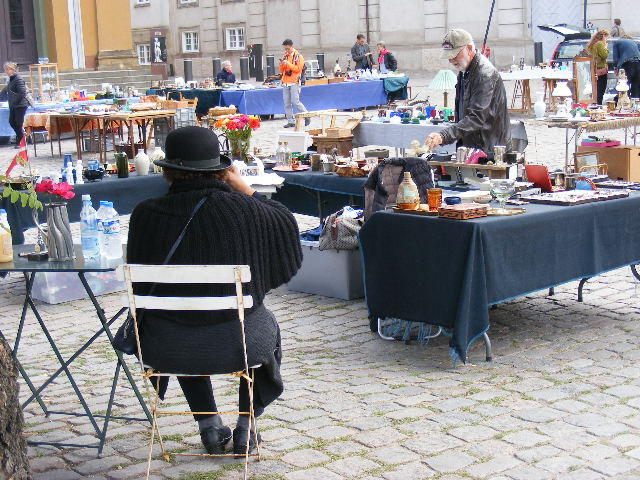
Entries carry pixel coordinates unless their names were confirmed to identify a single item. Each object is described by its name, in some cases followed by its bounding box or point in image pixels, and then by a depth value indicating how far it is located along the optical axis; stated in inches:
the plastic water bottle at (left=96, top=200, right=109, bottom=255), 203.9
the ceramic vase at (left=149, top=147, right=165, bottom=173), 340.5
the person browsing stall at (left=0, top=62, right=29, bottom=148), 676.7
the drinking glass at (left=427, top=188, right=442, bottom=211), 237.3
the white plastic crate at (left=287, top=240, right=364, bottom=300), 293.7
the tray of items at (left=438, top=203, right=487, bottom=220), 225.9
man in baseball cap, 300.0
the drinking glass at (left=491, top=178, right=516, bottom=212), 244.2
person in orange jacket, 815.7
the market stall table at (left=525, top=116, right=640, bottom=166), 418.0
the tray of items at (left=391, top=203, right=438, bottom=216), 233.0
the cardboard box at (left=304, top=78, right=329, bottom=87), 877.8
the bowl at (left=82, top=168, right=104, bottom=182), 334.0
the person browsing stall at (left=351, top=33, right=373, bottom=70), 1080.8
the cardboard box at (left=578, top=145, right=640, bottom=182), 357.7
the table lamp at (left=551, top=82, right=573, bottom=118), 435.5
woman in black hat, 164.1
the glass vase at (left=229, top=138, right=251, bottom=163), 355.6
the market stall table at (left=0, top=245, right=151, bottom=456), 181.5
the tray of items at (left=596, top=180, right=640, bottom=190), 267.5
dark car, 905.5
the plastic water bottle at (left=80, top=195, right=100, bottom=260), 199.6
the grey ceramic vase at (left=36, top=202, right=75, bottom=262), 192.5
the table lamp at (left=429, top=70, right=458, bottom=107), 512.7
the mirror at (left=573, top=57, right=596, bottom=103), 503.9
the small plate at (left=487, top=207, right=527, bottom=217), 232.1
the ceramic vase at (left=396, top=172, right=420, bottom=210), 238.7
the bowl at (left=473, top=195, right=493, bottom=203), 245.4
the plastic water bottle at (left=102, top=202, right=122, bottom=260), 194.8
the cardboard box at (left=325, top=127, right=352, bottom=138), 386.9
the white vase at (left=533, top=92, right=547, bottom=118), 444.9
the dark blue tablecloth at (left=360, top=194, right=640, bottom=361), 223.1
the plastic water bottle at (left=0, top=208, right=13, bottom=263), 193.3
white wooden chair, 155.9
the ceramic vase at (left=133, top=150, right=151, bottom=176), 343.9
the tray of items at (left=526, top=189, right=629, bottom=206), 245.4
